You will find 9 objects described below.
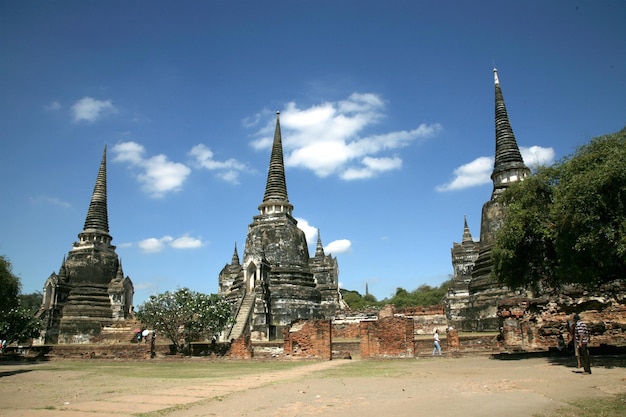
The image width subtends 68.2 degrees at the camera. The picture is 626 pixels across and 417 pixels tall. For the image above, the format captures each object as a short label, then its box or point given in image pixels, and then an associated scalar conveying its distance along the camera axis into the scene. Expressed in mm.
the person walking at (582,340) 9219
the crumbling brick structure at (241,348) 18453
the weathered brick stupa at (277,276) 26906
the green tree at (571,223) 10747
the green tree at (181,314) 20531
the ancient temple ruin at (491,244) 24283
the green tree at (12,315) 16969
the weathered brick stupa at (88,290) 34594
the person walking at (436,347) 16766
